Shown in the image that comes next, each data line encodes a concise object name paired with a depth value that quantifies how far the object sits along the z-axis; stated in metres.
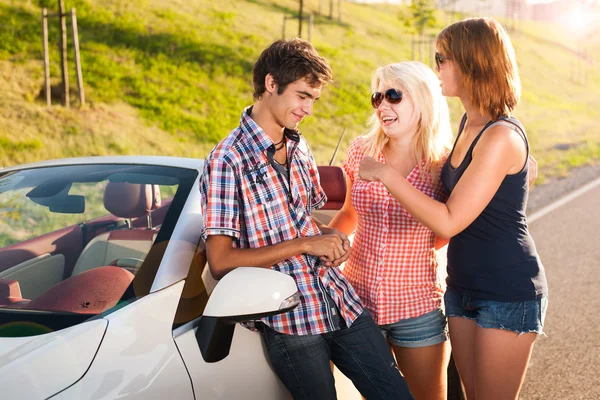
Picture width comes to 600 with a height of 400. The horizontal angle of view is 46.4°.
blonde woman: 2.72
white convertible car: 1.87
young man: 2.25
